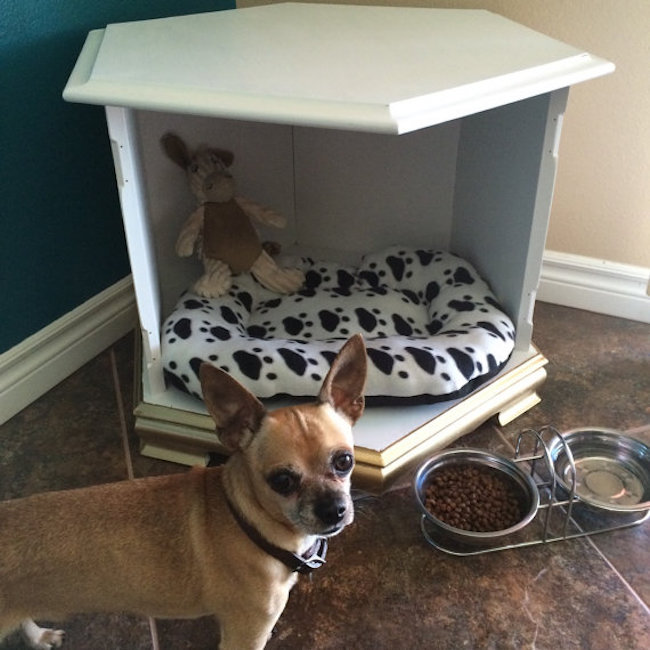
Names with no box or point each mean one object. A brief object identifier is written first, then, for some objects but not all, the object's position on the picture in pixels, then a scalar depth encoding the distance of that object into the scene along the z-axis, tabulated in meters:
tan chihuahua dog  0.81
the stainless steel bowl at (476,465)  1.06
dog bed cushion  1.21
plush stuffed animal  1.48
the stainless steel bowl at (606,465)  1.19
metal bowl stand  1.11
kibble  1.11
